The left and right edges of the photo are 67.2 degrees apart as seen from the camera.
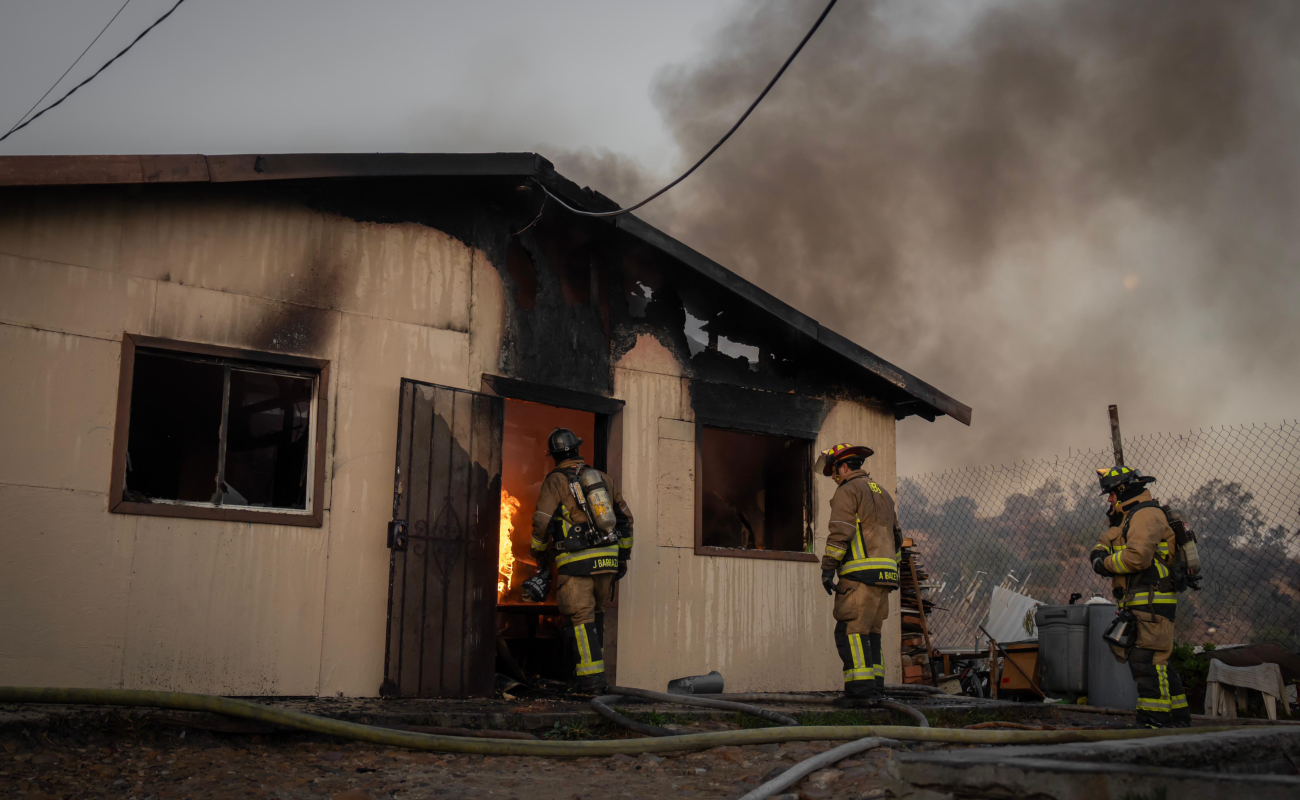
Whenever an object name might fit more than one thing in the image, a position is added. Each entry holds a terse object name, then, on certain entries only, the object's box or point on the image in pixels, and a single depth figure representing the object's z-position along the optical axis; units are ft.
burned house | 18.84
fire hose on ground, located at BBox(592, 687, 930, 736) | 18.67
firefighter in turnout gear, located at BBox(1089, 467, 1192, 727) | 22.40
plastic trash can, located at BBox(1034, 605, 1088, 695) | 28.71
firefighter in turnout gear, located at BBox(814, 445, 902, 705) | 23.18
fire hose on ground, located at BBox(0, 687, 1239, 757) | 14.66
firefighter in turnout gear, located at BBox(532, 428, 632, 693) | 23.31
